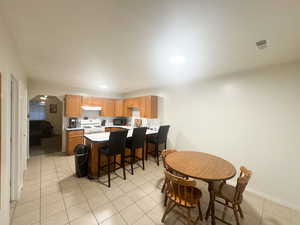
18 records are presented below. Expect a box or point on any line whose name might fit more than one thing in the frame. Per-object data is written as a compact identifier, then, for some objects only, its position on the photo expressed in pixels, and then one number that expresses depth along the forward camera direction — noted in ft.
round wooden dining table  5.18
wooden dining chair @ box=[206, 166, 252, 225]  5.01
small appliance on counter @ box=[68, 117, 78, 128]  14.82
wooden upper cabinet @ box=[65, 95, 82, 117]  14.21
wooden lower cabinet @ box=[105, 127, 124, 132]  16.93
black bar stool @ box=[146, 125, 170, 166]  11.75
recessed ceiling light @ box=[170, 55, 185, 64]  6.78
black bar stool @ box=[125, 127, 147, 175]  9.87
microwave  18.58
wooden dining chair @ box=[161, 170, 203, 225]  4.89
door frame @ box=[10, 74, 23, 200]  6.42
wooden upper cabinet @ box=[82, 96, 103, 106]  15.50
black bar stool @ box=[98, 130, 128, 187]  8.26
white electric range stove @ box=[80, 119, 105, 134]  15.26
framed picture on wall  25.79
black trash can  8.88
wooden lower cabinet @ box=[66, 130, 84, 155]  13.60
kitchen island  9.27
